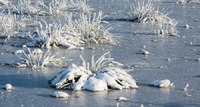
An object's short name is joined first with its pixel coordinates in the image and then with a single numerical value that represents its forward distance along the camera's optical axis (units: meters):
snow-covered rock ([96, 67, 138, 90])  13.27
